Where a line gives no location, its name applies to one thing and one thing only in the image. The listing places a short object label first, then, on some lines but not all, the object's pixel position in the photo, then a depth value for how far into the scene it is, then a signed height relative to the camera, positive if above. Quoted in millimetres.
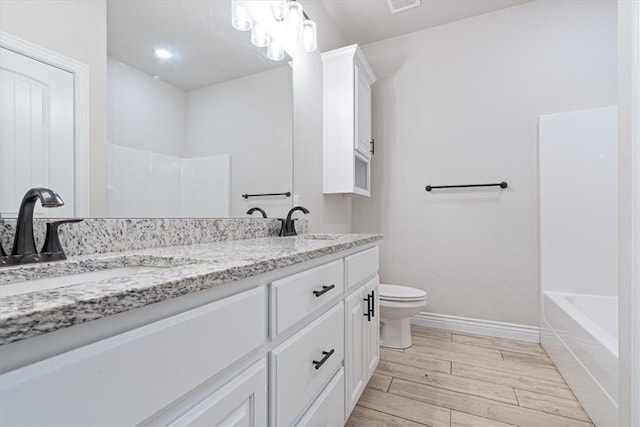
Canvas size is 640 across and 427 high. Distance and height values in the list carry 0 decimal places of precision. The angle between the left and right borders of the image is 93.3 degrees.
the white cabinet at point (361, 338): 1242 -580
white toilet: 2066 -684
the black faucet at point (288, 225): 1697 -70
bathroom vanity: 336 -200
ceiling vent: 2288 +1601
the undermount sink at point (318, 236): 1623 -132
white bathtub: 1243 -683
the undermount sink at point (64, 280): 578 -148
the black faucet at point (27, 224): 662 -26
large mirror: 979 +395
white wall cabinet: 2203 +708
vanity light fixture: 1529 +1092
